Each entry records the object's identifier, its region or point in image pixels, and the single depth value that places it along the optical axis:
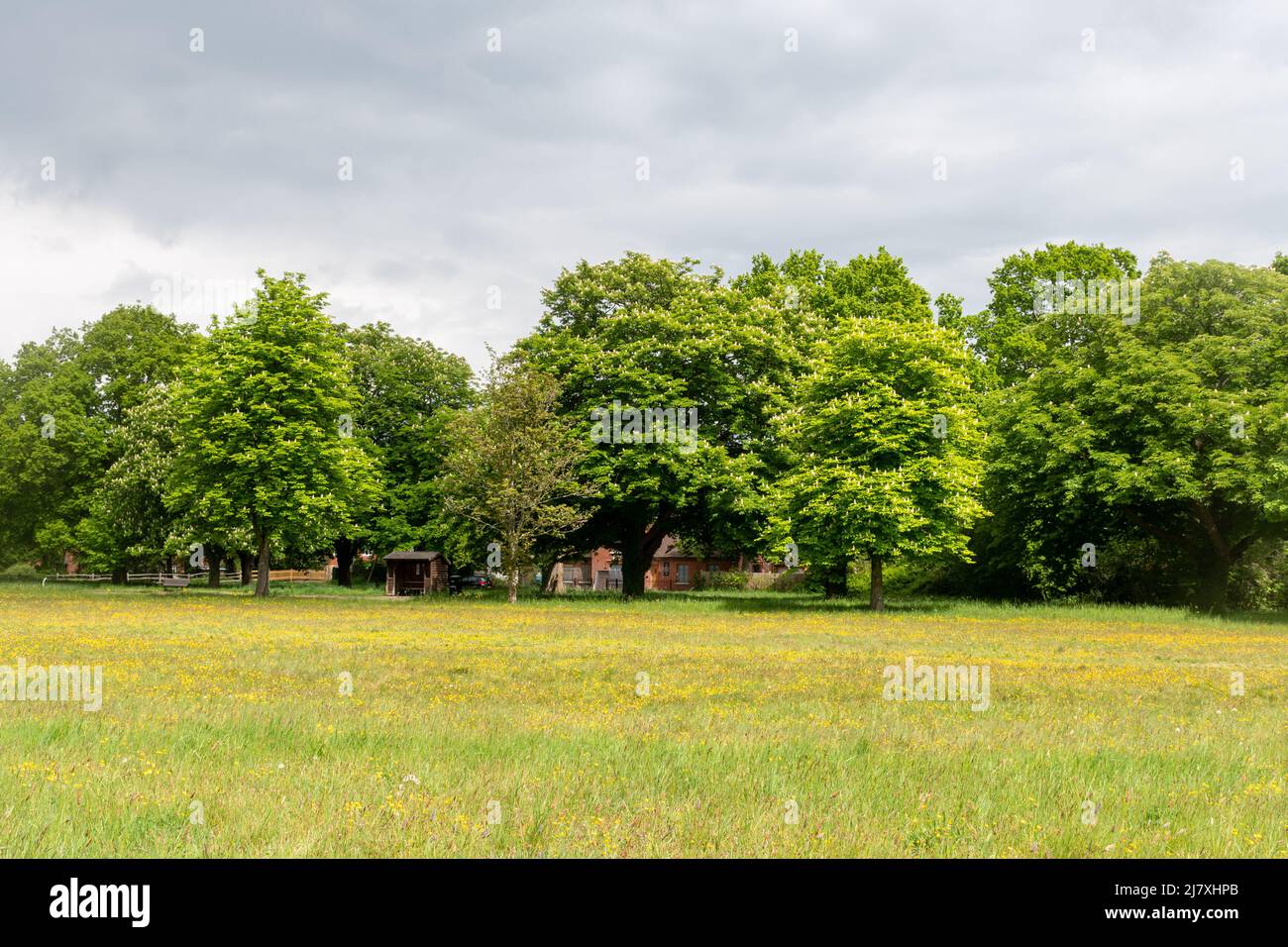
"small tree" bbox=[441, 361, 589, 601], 43.88
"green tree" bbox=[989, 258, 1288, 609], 37.62
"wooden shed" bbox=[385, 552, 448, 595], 69.12
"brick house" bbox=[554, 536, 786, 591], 97.50
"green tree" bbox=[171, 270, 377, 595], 44.62
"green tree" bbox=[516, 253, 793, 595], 43.84
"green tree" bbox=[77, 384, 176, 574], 53.50
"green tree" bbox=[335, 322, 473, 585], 64.75
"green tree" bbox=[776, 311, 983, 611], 37.41
